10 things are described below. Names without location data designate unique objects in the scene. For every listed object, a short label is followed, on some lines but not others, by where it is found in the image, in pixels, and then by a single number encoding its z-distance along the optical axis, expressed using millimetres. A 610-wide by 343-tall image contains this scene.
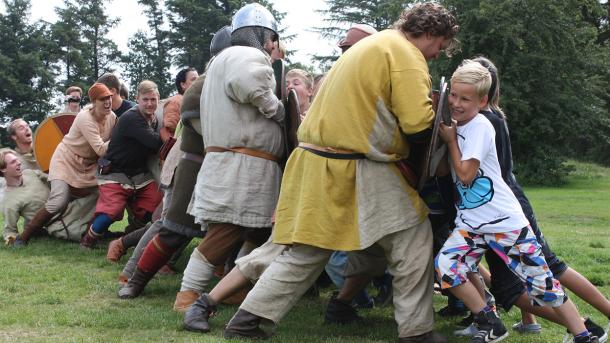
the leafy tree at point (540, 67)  27828
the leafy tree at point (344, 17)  52531
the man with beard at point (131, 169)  7328
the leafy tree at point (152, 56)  44594
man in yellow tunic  3984
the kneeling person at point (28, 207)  8648
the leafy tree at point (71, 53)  39406
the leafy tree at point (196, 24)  44438
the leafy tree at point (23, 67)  36781
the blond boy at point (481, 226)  3963
